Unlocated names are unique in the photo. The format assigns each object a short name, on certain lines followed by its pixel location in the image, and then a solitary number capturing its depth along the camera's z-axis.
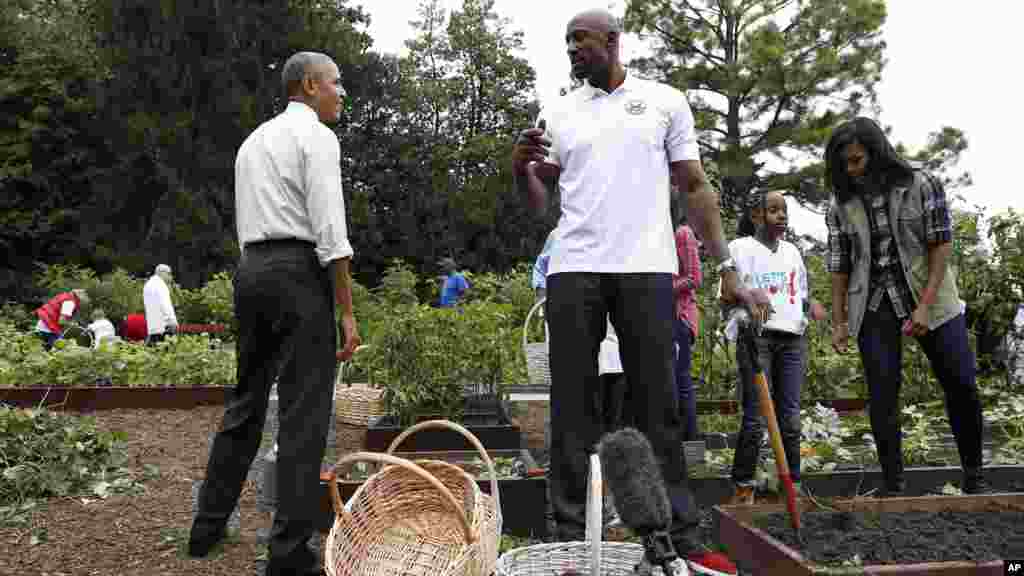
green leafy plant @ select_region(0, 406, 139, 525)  4.87
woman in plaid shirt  4.15
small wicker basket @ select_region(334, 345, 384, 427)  7.62
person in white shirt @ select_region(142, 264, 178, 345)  12.49
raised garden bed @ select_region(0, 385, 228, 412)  8.60
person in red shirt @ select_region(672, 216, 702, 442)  5.73
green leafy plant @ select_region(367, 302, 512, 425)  6.55
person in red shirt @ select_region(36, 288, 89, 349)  13.07
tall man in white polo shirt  3.40
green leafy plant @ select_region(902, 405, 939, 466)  5.52
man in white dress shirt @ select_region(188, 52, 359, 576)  3.43
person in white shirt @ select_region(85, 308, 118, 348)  12.79
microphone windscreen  2.28
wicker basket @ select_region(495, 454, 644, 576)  2.82
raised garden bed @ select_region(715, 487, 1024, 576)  2.78
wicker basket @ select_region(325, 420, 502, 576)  2.89
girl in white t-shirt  4.59
